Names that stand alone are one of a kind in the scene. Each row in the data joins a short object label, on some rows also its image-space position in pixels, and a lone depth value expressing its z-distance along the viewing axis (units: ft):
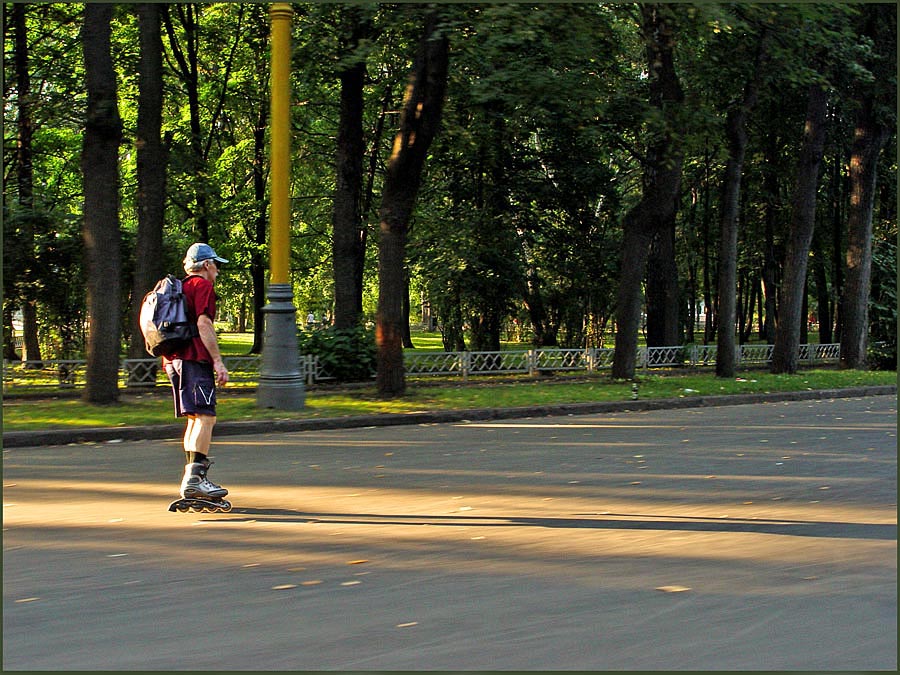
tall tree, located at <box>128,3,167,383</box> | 60.23
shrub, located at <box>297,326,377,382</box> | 72.08
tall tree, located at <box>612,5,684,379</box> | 70.23
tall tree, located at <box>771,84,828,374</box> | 86.02
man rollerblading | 26.21
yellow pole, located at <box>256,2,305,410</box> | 51.61
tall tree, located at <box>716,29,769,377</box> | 80.64
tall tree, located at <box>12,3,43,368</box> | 64.85
